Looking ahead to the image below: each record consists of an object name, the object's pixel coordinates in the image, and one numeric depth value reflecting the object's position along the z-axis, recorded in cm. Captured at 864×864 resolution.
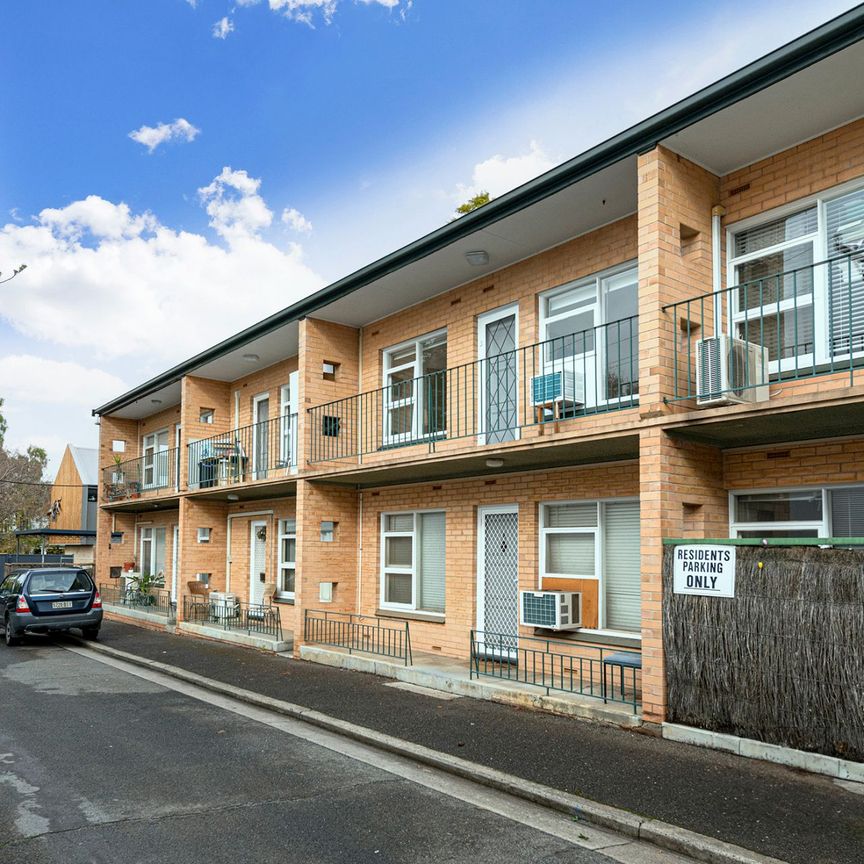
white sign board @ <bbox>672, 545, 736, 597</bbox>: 729
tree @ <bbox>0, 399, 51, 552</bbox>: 4644
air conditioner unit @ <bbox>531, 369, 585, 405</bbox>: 1007
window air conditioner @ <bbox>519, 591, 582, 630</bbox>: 1019
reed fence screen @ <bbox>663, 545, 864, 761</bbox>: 639
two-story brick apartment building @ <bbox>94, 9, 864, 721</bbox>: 788
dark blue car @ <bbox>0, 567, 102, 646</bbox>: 1552
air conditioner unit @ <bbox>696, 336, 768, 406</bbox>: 761
